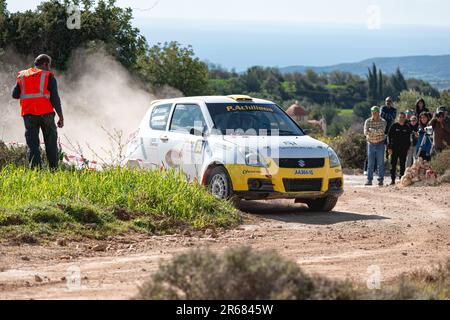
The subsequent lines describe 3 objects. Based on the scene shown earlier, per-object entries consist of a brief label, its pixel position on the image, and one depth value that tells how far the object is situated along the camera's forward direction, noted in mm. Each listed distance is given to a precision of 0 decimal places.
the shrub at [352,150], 29156
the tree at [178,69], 36969
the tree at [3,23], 33719
